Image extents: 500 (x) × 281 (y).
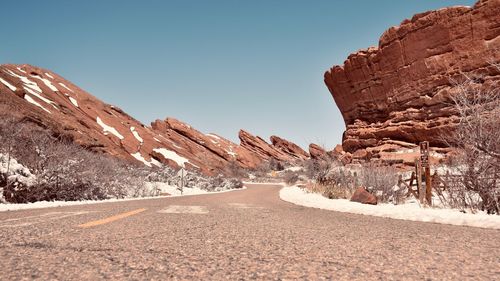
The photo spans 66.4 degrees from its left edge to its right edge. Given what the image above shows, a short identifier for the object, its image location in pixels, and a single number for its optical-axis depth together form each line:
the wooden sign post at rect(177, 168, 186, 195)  27.67
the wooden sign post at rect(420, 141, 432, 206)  11.09
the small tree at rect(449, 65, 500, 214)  8.76
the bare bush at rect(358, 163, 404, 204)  14.46
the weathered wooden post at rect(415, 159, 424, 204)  11.20
